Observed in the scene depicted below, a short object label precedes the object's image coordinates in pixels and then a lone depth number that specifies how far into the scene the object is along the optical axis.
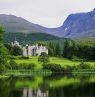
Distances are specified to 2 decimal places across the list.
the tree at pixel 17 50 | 141.09
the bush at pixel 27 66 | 115.41
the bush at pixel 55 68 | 118.81
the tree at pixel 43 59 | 123.30
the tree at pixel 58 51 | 160.25
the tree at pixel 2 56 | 83.50
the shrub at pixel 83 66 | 122.86
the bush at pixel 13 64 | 112.34
